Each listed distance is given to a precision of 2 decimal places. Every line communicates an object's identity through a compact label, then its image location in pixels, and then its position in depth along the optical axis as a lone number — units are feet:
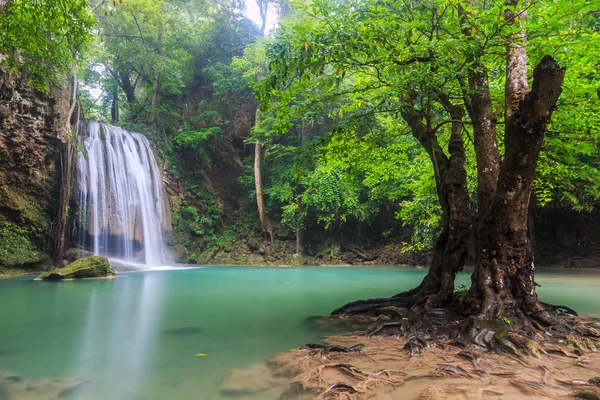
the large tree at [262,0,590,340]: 12.81
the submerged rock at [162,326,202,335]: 17.34
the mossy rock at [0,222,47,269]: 46.50
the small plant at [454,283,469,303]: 17.06
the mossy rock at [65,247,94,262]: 52.02
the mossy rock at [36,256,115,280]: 40.68
